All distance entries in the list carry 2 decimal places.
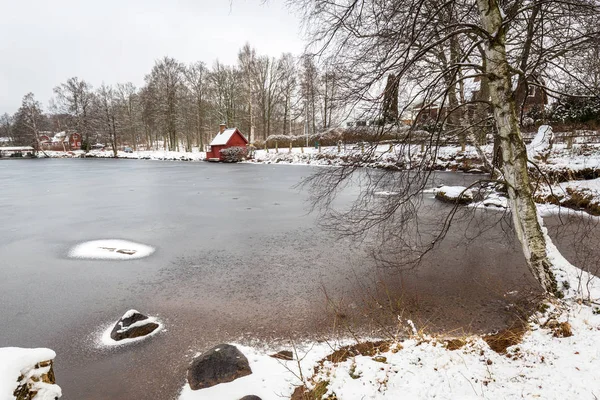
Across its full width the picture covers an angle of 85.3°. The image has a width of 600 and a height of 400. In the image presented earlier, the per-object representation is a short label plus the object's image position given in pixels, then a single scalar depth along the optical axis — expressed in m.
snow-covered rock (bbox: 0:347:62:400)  2.23
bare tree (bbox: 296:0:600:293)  3.68
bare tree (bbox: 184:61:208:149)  50.25
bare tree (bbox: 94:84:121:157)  52.38
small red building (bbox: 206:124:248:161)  39.13
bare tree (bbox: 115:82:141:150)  58.72
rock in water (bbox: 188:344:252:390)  3.76
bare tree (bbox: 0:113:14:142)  78.65
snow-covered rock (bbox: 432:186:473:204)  13.06
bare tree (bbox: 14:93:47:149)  57.66
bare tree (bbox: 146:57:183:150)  48.38
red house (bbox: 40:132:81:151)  63.15
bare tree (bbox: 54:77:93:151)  55.21
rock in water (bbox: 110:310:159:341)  4.81
